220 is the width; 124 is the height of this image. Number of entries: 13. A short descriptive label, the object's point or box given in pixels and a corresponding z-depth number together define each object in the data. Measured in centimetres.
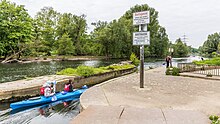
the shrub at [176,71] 1014
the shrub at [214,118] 327
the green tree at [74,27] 4401
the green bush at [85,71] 1220
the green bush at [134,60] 2410
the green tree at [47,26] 4113
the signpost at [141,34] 616
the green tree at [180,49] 7255
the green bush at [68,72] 1253
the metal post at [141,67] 639
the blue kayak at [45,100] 630
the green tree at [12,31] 3179
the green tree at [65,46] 4040
